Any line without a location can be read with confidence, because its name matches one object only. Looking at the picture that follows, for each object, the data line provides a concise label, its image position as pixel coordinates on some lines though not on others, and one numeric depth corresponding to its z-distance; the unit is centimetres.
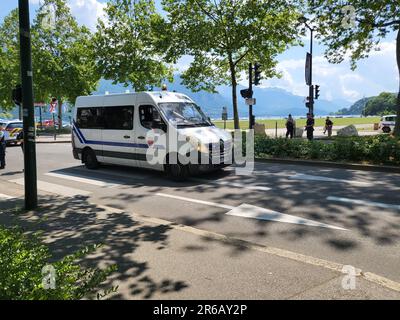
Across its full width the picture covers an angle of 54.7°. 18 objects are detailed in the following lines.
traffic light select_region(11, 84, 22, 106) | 748
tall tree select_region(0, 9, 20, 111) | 4528
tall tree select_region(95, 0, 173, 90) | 3322
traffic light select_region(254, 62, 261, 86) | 2236
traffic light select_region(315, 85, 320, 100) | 2975
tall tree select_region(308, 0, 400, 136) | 1912
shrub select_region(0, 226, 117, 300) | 280
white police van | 1039
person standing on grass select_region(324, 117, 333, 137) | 3023
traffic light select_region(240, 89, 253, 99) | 2220
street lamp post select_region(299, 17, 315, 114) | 2562
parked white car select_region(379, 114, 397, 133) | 3312
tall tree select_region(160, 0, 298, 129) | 1895
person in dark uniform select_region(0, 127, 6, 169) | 1445
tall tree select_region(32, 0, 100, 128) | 3962
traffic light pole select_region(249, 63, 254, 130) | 2214
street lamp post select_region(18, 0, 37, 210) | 698
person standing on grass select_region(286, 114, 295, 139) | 2684
